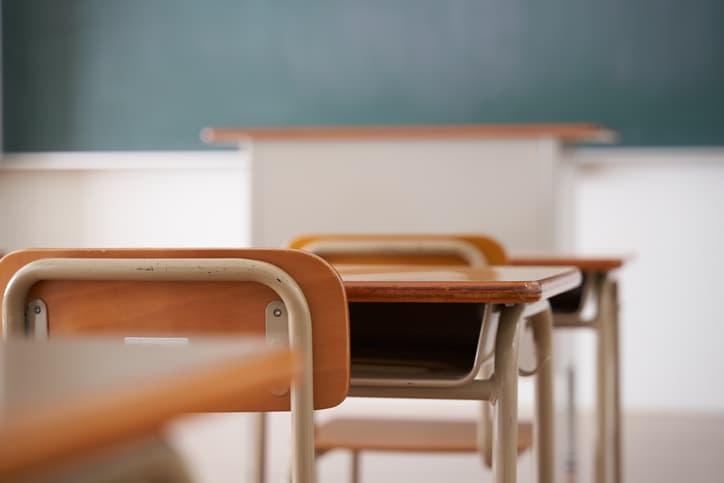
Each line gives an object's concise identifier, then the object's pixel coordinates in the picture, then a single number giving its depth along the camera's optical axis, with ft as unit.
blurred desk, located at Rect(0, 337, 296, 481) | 2.69
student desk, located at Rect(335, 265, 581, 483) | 9.04
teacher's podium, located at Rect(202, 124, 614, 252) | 14.10
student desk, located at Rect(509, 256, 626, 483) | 11.71
